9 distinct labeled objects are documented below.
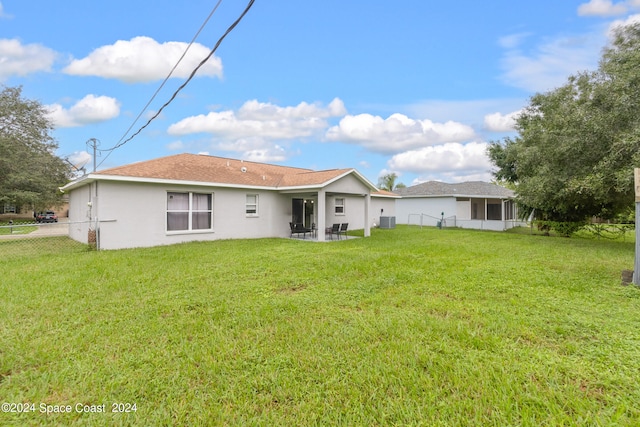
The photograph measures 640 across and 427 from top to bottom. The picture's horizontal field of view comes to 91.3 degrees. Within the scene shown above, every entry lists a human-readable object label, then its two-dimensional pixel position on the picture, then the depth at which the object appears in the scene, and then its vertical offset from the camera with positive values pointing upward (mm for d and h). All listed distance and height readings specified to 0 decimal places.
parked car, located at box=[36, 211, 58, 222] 34147 -221
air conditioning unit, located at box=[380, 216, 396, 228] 21734 -400
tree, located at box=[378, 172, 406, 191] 57375 +6522
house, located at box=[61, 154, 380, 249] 10922 +674
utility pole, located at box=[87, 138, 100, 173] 22544 +5206
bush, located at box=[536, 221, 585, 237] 17352 -560
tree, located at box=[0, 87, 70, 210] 23125 +4724
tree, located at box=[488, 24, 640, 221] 10320 +2908
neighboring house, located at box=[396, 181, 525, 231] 23828 +921
